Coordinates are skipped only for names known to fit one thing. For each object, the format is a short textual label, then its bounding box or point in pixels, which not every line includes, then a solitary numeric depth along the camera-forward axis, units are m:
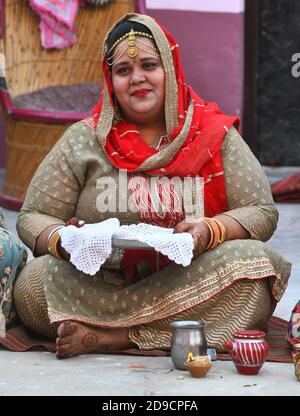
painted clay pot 6.16
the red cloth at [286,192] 12.16
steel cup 6.23
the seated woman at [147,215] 6.66
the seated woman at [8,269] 6.84
